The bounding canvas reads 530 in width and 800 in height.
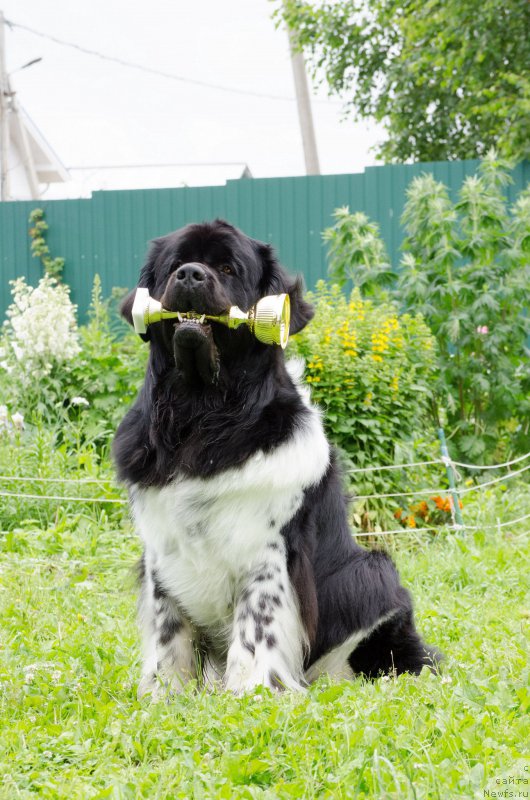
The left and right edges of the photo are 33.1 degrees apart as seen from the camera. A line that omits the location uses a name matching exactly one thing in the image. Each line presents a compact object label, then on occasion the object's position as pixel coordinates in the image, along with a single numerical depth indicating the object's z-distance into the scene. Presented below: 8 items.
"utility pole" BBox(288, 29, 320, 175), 15.00
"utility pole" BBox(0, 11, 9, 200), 17.03
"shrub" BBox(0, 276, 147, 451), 6.76
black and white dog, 3.02
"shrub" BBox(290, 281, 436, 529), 5.71
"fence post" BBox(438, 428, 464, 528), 5.82
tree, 12.72
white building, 25.98
